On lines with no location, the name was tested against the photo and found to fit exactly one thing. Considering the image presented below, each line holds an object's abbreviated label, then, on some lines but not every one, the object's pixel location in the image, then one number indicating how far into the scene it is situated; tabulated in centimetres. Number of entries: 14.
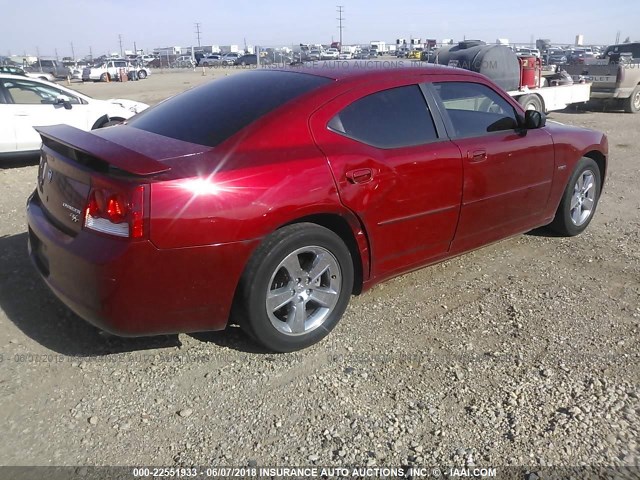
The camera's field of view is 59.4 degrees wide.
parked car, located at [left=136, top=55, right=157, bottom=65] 6660
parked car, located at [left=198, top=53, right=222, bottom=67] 6128
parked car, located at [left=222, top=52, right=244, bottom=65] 6372
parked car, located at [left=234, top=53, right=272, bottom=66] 5778
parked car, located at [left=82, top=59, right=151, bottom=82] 4294
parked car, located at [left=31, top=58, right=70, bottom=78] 4788
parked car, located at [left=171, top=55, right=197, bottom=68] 6244
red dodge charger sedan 270
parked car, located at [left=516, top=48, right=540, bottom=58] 3431
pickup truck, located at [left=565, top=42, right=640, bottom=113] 1455
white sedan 829
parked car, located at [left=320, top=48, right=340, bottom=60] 5364
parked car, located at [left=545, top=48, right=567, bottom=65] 3985
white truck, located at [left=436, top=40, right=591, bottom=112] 1192
